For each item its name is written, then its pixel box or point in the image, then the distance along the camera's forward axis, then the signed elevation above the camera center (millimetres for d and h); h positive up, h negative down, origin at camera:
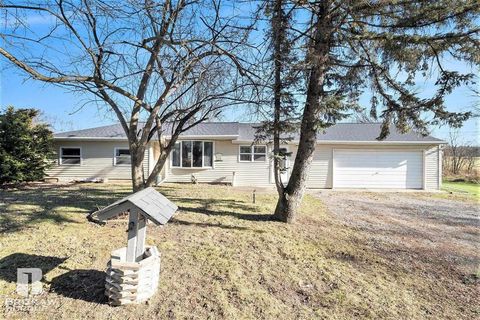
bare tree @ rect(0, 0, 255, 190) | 5359 +2046
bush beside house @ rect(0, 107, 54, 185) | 11844 +474
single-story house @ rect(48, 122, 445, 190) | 14039 -110
